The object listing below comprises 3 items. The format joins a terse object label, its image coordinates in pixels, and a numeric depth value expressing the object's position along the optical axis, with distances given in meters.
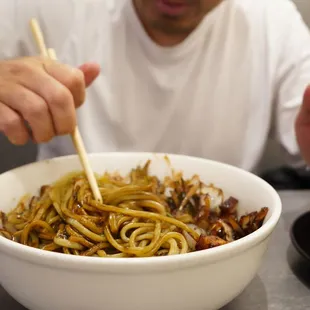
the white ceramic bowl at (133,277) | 0.55
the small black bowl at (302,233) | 0.83
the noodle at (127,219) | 0.70
